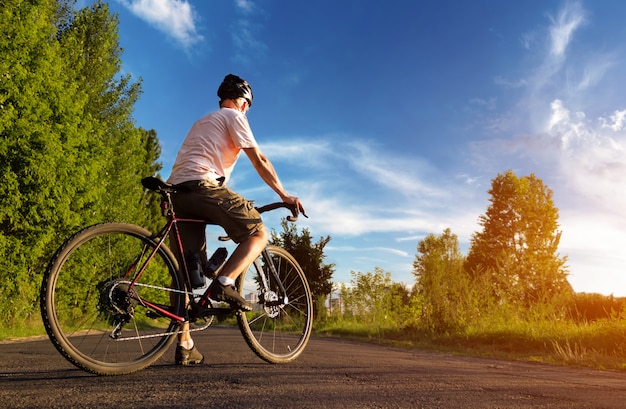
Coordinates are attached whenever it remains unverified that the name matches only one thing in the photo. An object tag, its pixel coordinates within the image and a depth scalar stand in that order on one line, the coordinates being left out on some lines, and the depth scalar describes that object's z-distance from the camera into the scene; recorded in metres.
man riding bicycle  3.78
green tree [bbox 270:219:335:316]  23.72
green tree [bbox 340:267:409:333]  17.47
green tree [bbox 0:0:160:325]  13.12
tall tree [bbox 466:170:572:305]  33.94
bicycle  3.21
